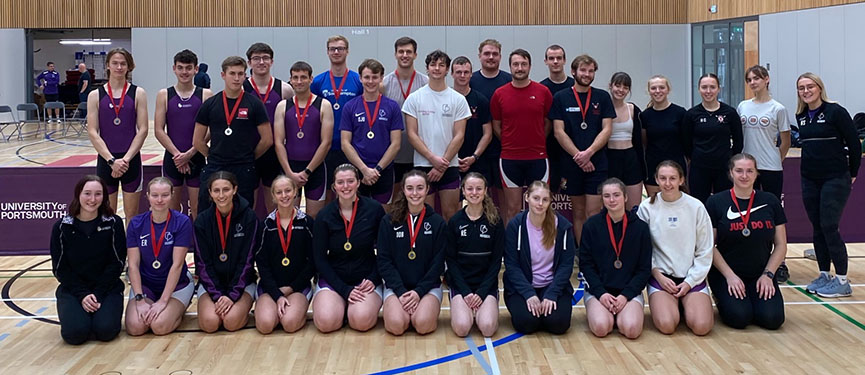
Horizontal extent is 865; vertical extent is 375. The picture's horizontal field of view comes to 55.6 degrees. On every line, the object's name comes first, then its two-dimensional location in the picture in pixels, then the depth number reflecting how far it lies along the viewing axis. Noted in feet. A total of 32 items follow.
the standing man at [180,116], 21.31
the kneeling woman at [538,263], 17.25
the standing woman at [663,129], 21.86
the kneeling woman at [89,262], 16.89
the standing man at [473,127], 21.65
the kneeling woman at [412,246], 17.79
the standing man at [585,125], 21.30
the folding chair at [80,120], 68.59
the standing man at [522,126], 21.33
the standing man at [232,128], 20.27
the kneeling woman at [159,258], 17.58
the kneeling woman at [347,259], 17.61
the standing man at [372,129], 20.77
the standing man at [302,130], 20.83
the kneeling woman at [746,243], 17.69
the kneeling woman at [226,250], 17.78
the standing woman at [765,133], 21.42
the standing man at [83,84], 71.17
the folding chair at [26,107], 63.52
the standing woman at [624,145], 21.84
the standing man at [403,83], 22.02
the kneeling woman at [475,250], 17.74
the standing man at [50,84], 76.79
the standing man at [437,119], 20.99
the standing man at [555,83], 22.24
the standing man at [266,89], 21.48
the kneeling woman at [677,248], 17.47
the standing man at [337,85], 21.89
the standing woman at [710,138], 21.27
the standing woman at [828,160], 20.30
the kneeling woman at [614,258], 17.37
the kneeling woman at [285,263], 17.65
